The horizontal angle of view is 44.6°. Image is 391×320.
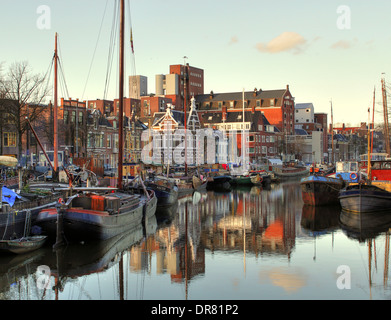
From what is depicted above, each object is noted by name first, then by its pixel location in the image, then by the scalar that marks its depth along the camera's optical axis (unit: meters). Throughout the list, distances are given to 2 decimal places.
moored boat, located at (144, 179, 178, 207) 44.22
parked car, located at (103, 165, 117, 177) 54.90
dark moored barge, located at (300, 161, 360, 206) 45.75
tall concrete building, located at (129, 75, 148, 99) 158.88
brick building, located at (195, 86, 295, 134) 135.38
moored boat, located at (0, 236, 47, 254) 22.72
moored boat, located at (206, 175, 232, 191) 74.44
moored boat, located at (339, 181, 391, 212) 37.81
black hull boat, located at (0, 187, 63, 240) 23.95
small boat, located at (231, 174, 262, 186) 77.56
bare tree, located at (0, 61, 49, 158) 48.84
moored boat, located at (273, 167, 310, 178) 99.25
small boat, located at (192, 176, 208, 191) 64.62
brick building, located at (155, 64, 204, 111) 144.38
